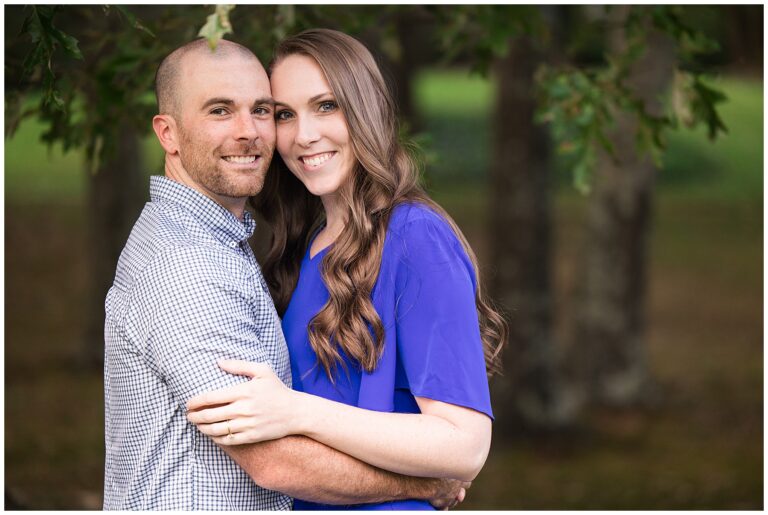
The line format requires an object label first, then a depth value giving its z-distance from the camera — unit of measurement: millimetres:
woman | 2432
